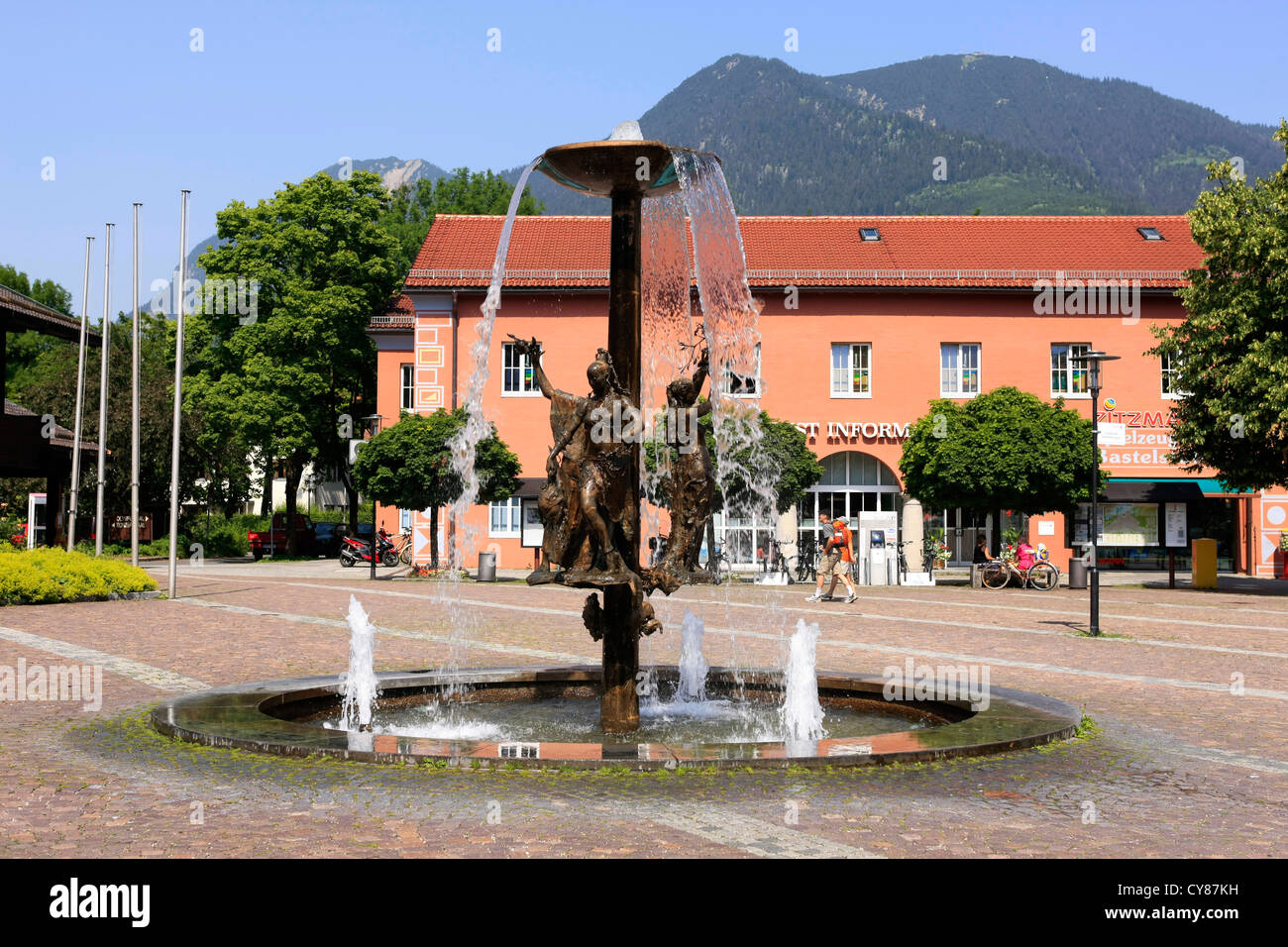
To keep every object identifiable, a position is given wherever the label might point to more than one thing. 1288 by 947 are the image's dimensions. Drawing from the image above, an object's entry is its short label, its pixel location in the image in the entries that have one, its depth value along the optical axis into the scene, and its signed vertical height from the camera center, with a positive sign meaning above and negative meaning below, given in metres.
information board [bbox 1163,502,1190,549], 40.09 -0.55
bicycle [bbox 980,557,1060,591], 30.80 -1.64
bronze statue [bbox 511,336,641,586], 9.07 +0.19
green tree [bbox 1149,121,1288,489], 28.14 +4.10
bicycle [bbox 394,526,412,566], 40.62 -1.30
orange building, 40.47 +5.38
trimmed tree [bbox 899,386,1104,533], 29.83 +1.32
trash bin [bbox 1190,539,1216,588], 30.62 -1.34
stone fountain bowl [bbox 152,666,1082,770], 7.62 -1.56
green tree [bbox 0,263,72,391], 65.69 +9.52
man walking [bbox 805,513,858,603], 24.57 -0.99
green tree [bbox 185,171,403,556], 47.75 +7.63
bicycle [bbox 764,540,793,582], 32.91 -1.47
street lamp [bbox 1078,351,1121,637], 17.94 +1.38
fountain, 8.16 -1.12
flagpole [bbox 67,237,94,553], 31.72 +1.67
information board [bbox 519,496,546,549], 40.72 -0.54
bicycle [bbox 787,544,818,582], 34.19 -1.60
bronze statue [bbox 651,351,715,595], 9.48 +0.20
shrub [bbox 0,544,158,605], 22.42 -1.34
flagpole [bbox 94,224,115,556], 30.69 +2.95
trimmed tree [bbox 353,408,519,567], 32.41 +1.12
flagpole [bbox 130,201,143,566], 28.39 +0.91
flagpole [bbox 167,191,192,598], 24.67 +2.54
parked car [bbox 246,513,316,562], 49.50 -1.28
